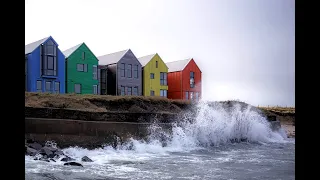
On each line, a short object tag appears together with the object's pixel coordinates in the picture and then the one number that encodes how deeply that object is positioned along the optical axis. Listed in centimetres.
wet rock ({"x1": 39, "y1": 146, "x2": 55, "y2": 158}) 921
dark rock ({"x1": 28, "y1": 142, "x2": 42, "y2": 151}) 1007
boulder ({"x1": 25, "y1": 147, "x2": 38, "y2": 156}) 919
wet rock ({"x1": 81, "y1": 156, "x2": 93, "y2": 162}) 916
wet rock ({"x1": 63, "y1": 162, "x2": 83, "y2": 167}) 817
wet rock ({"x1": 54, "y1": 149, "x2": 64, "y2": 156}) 958
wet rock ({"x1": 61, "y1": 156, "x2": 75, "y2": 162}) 879
